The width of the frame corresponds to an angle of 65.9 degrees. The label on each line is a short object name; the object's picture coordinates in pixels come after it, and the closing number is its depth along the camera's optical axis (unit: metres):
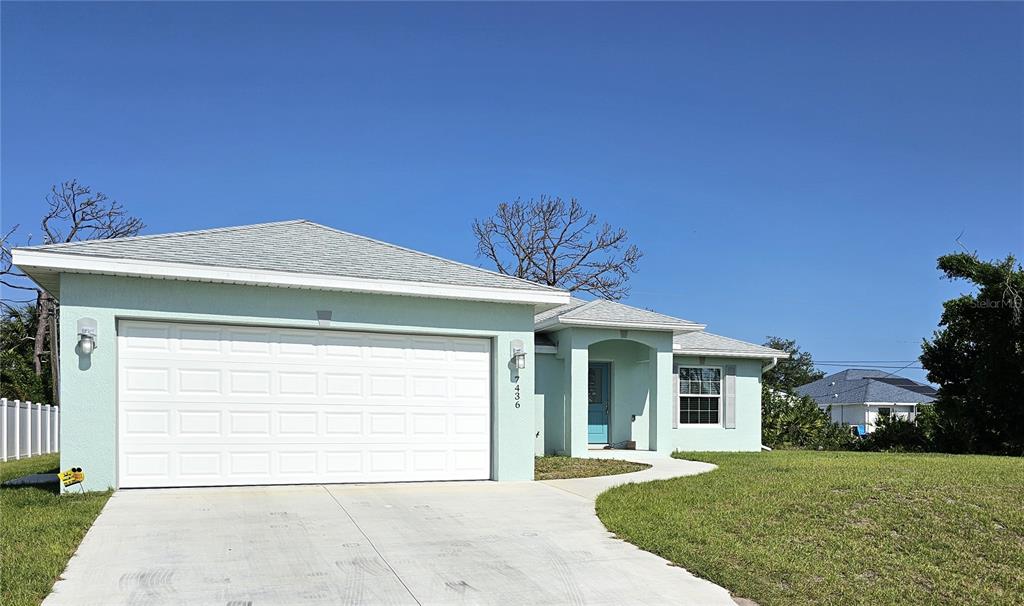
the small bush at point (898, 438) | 22.94
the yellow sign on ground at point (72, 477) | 10.06
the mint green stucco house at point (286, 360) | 10.38
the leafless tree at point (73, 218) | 34.53
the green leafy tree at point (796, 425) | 24.03
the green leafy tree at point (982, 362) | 20.81
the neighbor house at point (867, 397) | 41.25
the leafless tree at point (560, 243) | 38.97
